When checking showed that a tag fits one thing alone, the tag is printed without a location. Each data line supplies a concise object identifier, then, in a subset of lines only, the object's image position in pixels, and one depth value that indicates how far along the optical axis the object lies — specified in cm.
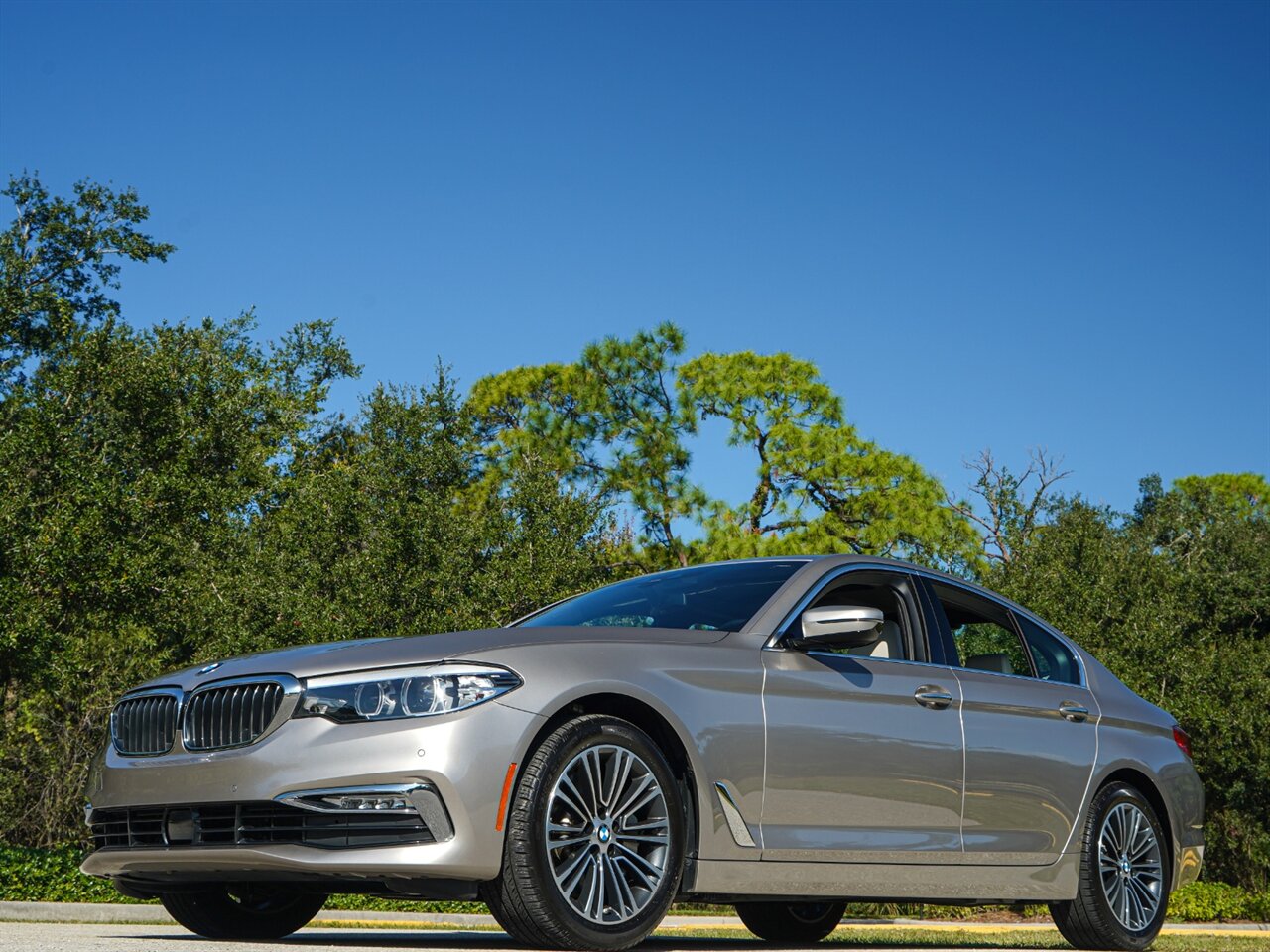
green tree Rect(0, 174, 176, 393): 3800
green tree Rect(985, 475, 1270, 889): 2712
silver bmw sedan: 507
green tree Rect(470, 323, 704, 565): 4016
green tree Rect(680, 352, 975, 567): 3816
